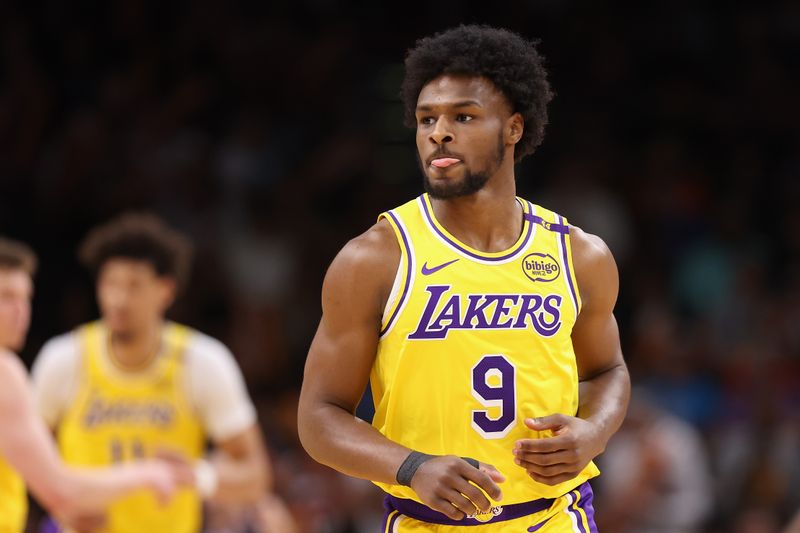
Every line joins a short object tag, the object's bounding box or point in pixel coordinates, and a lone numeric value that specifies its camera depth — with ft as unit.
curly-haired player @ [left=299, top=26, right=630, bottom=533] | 26.55
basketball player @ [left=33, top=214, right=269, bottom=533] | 45.39
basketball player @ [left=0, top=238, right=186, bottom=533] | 33.14
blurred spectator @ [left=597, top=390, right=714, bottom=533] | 59.06
